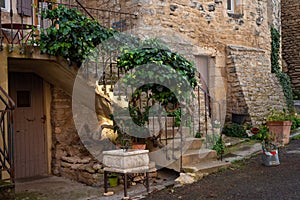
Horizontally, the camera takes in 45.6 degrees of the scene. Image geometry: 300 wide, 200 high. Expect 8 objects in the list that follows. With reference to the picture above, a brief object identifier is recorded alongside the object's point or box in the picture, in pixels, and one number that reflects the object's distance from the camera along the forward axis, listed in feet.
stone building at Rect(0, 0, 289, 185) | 20.34
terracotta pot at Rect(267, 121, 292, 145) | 26.40
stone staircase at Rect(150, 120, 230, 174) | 18.86
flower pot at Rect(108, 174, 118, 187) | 18.35
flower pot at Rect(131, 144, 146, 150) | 18.22
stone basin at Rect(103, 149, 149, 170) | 15.66
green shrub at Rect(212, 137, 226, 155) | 21.76
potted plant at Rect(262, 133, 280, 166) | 20.31
